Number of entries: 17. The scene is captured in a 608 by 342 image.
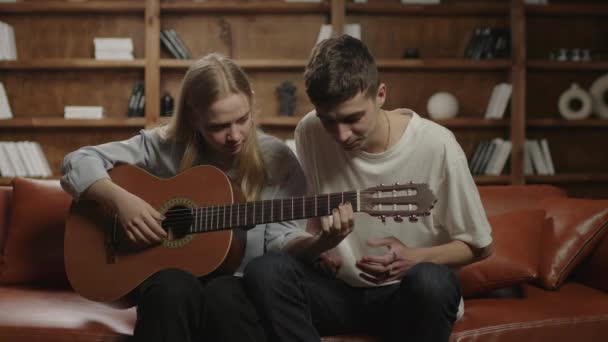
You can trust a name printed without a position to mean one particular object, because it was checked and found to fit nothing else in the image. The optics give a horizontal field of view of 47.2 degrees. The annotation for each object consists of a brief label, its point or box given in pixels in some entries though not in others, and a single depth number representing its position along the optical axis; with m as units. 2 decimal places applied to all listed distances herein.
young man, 1.58
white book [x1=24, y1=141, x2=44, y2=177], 4.15
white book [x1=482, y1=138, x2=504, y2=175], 4.24
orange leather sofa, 1.74
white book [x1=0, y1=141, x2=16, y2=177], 4.08
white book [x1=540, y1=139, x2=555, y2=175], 4.30
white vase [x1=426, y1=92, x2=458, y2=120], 4.27
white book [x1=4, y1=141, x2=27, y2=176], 4.09
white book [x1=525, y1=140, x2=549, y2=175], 4.30
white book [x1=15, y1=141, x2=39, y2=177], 4.12
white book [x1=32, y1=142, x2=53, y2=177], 4.18
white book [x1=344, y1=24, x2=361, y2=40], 4.18
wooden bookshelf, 4.16
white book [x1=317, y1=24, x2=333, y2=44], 4.16
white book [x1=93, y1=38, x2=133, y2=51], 4.17
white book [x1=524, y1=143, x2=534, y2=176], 4.29
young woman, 1.60
